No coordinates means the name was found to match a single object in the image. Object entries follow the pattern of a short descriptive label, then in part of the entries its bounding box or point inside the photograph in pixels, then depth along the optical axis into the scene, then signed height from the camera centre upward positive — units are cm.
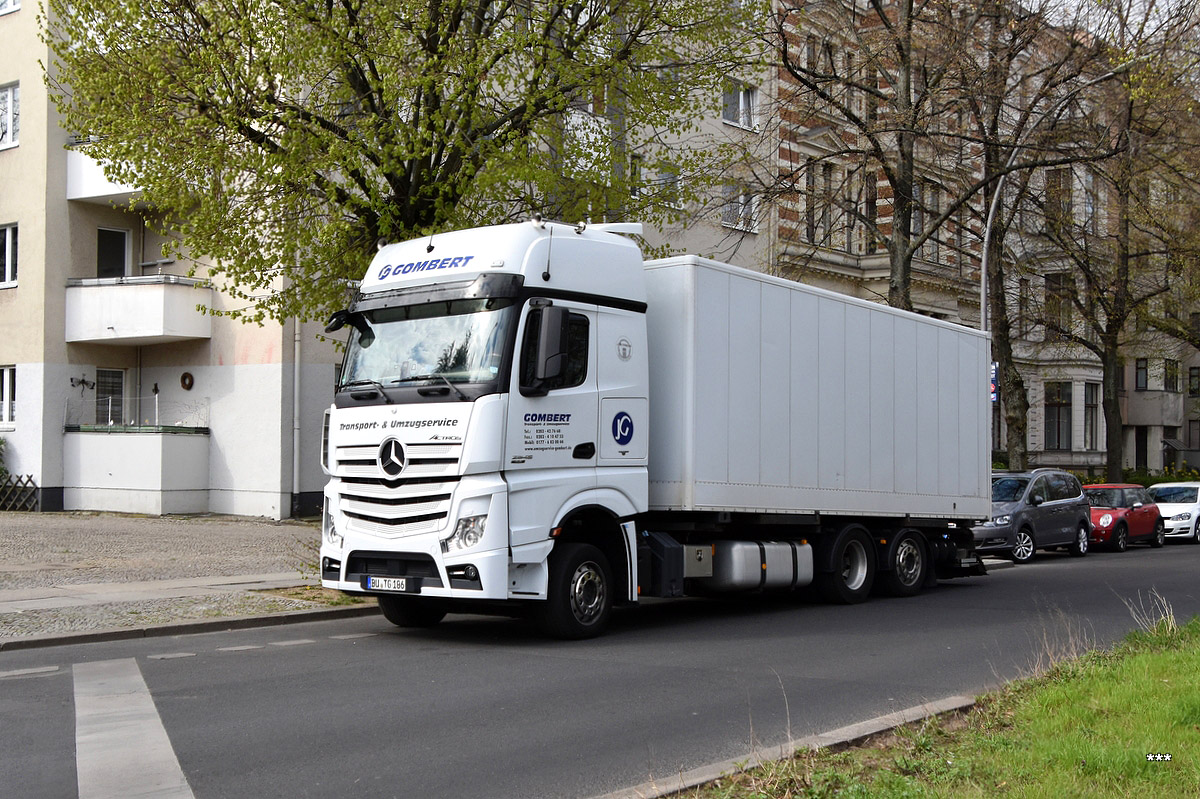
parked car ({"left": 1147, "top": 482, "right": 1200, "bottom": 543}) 3030 -225
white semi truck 1023 -11
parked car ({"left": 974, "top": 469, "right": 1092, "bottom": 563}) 2200 -180
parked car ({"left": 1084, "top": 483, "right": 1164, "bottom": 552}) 2620 -213
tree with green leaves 1365 +359
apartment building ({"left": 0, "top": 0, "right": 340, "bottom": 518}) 2538 +123
